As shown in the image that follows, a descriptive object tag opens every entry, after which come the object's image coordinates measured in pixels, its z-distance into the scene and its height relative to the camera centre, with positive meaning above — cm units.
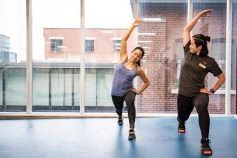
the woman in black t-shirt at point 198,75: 283 -3
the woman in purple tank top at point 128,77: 352 -7
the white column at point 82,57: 511 +29
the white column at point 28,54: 508 +34
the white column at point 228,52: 513 +39
